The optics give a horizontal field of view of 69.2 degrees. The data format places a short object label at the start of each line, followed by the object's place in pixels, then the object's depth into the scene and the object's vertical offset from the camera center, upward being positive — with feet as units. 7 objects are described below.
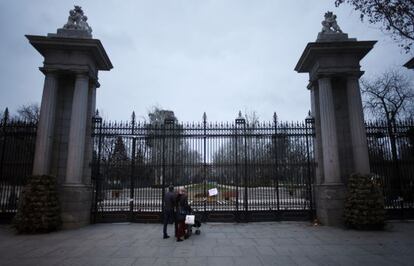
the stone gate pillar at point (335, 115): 42.01 +10.21
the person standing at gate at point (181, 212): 33.06 -3.10
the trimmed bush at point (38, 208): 36.83 -2.79
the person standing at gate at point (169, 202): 35.06 -2.00
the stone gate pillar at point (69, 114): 41.06 +10.24
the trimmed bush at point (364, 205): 37.81 -2.55
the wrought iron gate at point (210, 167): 46.19 +2.77
